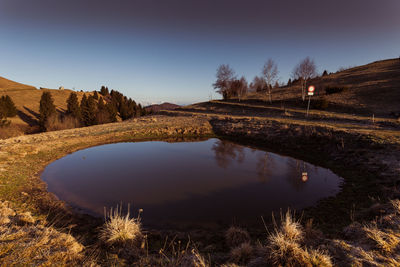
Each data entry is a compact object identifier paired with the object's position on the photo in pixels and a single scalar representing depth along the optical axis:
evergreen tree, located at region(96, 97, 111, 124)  49.97
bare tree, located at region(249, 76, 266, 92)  83.06
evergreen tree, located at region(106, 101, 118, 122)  57.47
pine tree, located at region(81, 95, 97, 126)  49.03
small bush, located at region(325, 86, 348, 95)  36.28
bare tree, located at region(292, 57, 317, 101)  39.00
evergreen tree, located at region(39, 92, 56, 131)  39.75
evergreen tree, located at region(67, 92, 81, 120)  47.89
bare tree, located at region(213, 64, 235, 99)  65.06
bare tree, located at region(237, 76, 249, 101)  64.89
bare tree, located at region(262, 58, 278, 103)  43.23
